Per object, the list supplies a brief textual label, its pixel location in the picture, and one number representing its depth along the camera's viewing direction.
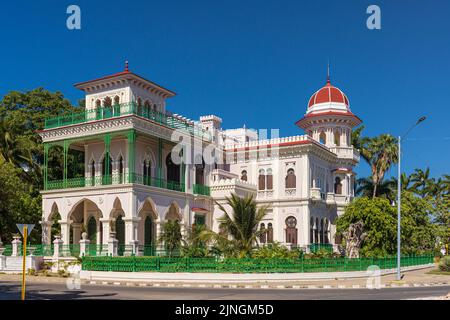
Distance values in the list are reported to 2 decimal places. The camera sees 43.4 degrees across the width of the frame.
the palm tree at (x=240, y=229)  27.23
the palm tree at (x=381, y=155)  50.19
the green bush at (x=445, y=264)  32.56
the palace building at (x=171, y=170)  33.69
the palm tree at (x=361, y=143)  51.16
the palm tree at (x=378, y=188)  51.53
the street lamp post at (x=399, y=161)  24.41
